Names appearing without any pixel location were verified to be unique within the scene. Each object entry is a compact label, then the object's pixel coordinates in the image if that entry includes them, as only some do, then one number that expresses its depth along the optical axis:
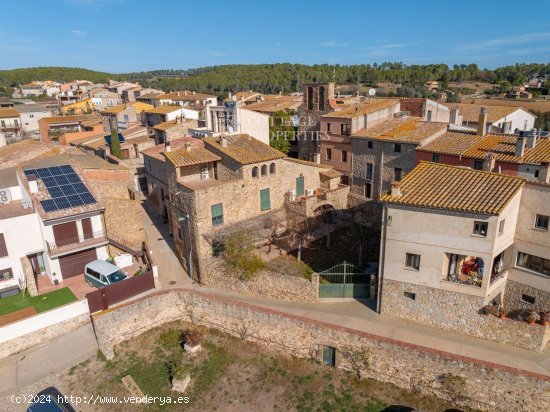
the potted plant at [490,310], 20.45
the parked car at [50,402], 20.16
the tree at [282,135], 46.59
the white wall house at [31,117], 84.69
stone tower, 44.00
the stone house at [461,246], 19.98
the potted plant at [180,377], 22.28
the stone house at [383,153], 34.25
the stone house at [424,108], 45.16
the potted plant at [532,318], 20.11
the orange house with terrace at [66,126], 69.20
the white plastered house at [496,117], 41.92
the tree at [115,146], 48.09
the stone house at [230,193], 28.52
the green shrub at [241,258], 26.28
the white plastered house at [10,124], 77.44
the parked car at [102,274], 27.73
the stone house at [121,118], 67.50
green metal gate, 24.97
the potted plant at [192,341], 24.83
